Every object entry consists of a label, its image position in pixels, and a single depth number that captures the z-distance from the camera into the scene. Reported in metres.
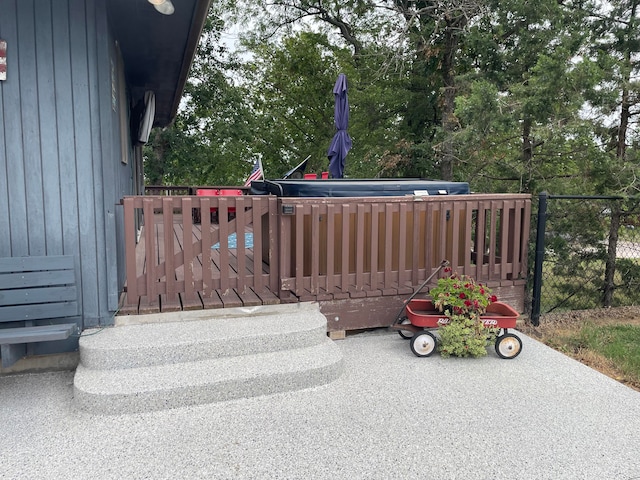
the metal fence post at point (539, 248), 4.63
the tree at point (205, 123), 15.49
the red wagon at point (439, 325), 3.58
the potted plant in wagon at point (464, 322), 3.54
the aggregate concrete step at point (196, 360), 2.77
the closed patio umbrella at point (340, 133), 7.24
